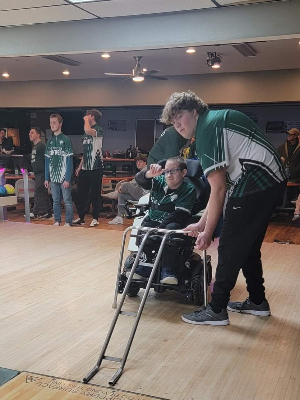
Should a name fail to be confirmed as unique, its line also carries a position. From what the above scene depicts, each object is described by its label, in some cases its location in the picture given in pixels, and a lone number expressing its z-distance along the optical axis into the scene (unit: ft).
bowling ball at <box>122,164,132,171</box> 35.32
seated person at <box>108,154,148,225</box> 23.84
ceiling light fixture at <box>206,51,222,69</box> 24.92
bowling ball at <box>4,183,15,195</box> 23.63
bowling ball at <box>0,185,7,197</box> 23.18
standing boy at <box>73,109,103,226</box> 22.85
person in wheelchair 10.78
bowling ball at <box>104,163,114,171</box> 31.35
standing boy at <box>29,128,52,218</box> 26.53
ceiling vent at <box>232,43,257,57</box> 22.52
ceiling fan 26.11
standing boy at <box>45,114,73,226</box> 21.97
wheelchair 10.73
